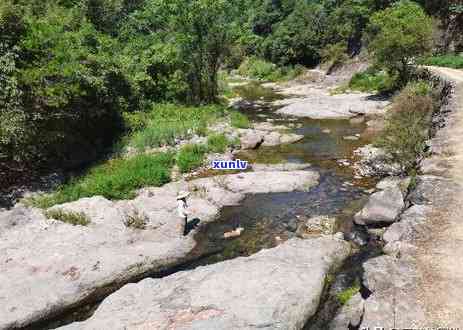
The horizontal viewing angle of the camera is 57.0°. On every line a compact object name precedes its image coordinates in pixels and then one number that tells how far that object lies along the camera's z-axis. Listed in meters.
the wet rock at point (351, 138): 29.61
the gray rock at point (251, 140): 28.59
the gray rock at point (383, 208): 15.59
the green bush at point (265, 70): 67.00
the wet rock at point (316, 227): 16.44
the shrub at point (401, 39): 38.03
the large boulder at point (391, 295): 9.16
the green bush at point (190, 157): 24.47
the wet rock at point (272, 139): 29.45
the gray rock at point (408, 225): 12.64
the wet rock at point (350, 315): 10.26
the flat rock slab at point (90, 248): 13.23
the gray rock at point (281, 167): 23.94
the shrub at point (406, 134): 19.62
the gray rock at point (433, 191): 14.21
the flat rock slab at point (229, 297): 10.57
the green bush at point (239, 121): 32.22
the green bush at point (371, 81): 42.69
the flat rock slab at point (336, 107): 37.03
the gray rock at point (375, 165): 21.30
